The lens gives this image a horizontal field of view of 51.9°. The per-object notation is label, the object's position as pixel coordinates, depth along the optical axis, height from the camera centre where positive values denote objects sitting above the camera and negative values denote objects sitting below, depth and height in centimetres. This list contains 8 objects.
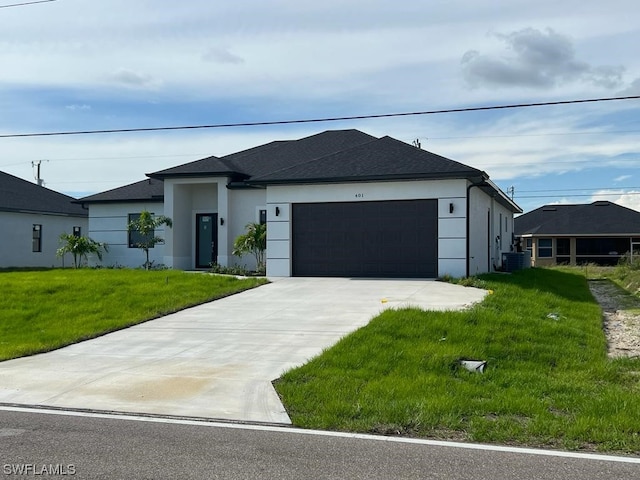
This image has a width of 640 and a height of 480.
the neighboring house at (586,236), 4397 +24
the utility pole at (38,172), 6002 +627
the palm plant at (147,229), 2506 +44
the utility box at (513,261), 2762 -91
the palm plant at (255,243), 2320 -12
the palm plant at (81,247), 2706 -30
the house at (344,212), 2012 +92
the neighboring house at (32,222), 3058 +87
